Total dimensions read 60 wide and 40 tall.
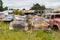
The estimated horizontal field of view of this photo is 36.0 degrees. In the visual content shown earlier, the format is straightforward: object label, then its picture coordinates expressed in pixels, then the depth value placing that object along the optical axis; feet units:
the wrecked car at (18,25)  25.02
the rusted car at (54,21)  24.67
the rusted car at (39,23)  24.31
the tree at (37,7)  122.69
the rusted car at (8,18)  41.03
